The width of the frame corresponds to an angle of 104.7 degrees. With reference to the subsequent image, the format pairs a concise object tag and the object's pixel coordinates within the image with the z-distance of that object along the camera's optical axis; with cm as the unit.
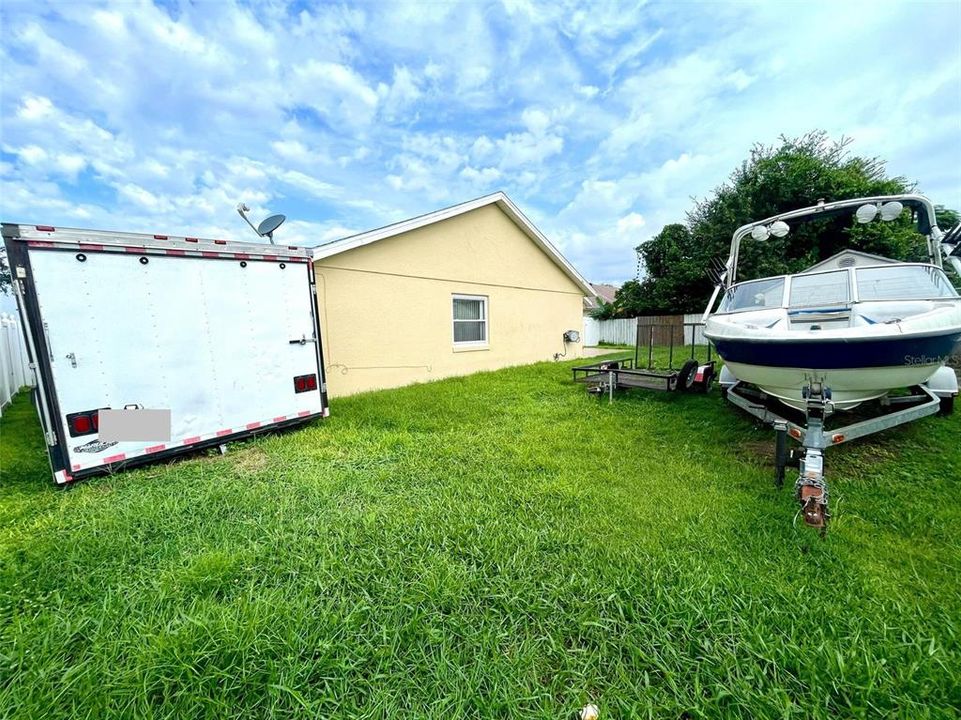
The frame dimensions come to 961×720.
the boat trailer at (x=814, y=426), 254
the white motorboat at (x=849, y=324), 330
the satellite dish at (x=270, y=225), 570
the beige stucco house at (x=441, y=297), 736
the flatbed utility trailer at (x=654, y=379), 621
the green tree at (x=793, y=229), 1561
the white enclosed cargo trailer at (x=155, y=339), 337
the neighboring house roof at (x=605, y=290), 4288
